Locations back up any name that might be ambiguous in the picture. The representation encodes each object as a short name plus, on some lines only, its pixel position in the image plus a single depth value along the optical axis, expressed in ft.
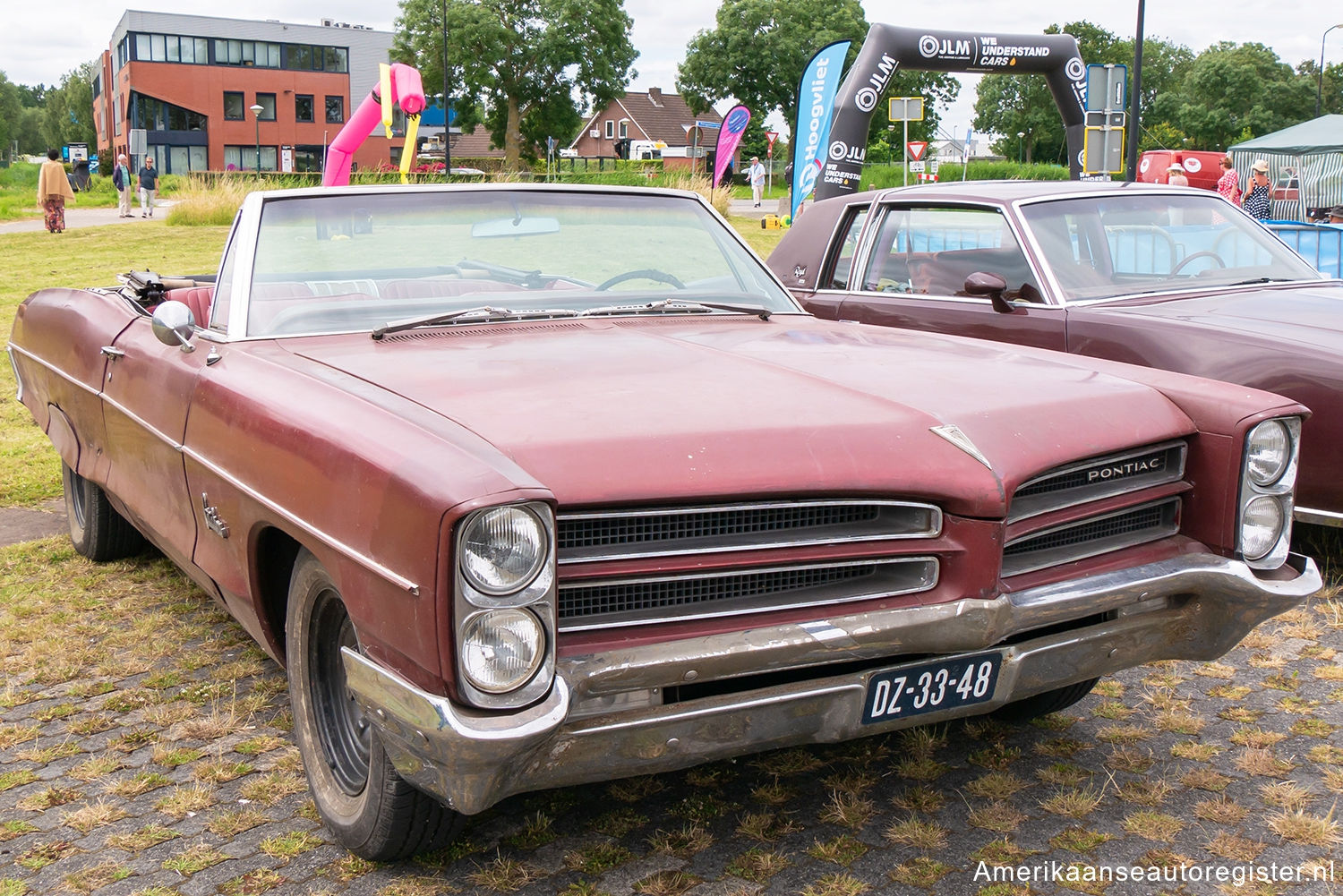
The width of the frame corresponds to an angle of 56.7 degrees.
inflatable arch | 53.78
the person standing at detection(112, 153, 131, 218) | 100.83
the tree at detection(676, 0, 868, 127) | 233.55
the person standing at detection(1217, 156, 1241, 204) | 59.47
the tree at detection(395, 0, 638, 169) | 202.90
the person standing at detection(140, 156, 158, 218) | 102.27
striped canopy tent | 84.28
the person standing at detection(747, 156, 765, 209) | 125.18
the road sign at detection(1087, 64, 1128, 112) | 44.93
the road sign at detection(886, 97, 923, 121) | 70.59
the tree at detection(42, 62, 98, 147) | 368.27
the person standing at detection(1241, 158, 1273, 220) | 57.26
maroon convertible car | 7.29
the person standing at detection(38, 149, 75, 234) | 80.64
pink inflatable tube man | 75.10
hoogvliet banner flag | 55.83
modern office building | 207.72
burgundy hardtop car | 15.84
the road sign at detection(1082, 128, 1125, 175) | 45.52
